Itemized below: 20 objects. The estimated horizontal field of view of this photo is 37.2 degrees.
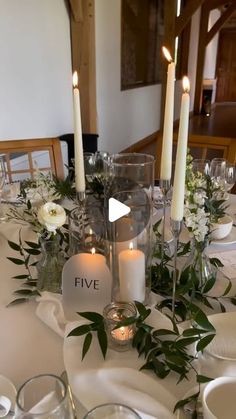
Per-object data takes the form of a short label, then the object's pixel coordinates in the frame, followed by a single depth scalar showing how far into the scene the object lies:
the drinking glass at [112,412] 0.47
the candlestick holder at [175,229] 0.68
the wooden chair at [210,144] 1.76
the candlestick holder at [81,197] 0.90
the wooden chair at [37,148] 1.85
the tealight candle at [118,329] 0.66
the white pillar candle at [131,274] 0.73
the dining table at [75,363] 0.56
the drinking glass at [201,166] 1.30
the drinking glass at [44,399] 0.45
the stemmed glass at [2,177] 1.29
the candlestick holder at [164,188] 0.88
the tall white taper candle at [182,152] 0.63
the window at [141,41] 4.34
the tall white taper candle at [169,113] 0.76
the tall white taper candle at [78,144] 0.83
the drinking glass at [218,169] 1.35
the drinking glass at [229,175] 1.35
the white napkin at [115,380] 0.55
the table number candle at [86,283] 0.72
